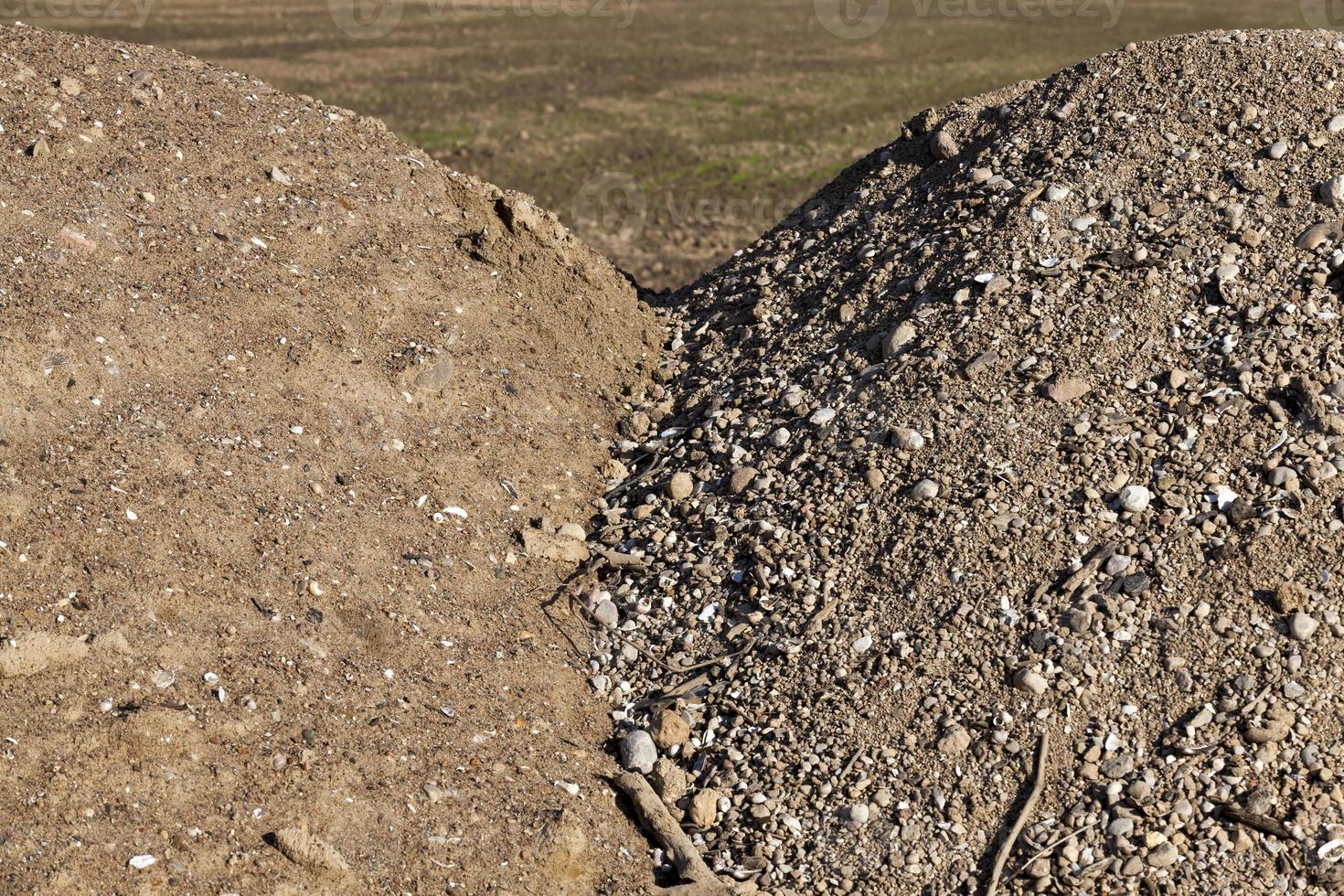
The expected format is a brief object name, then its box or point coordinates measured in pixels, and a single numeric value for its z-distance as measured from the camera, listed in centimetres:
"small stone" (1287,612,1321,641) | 372
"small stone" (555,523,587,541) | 484
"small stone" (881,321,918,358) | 503
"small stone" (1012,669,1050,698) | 375
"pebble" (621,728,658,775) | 395
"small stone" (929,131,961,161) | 612
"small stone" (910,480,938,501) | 434
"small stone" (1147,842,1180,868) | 340
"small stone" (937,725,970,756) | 372
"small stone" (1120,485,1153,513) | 410
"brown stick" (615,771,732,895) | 355
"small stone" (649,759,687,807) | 387
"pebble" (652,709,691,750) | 400
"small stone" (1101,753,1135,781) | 359
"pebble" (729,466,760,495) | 479
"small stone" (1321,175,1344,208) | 487
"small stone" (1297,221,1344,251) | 477
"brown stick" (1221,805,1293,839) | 340
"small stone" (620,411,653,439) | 546
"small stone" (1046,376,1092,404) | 450
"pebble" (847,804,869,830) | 364
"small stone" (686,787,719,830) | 376
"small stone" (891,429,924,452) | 452
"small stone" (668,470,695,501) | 492
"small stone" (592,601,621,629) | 447
